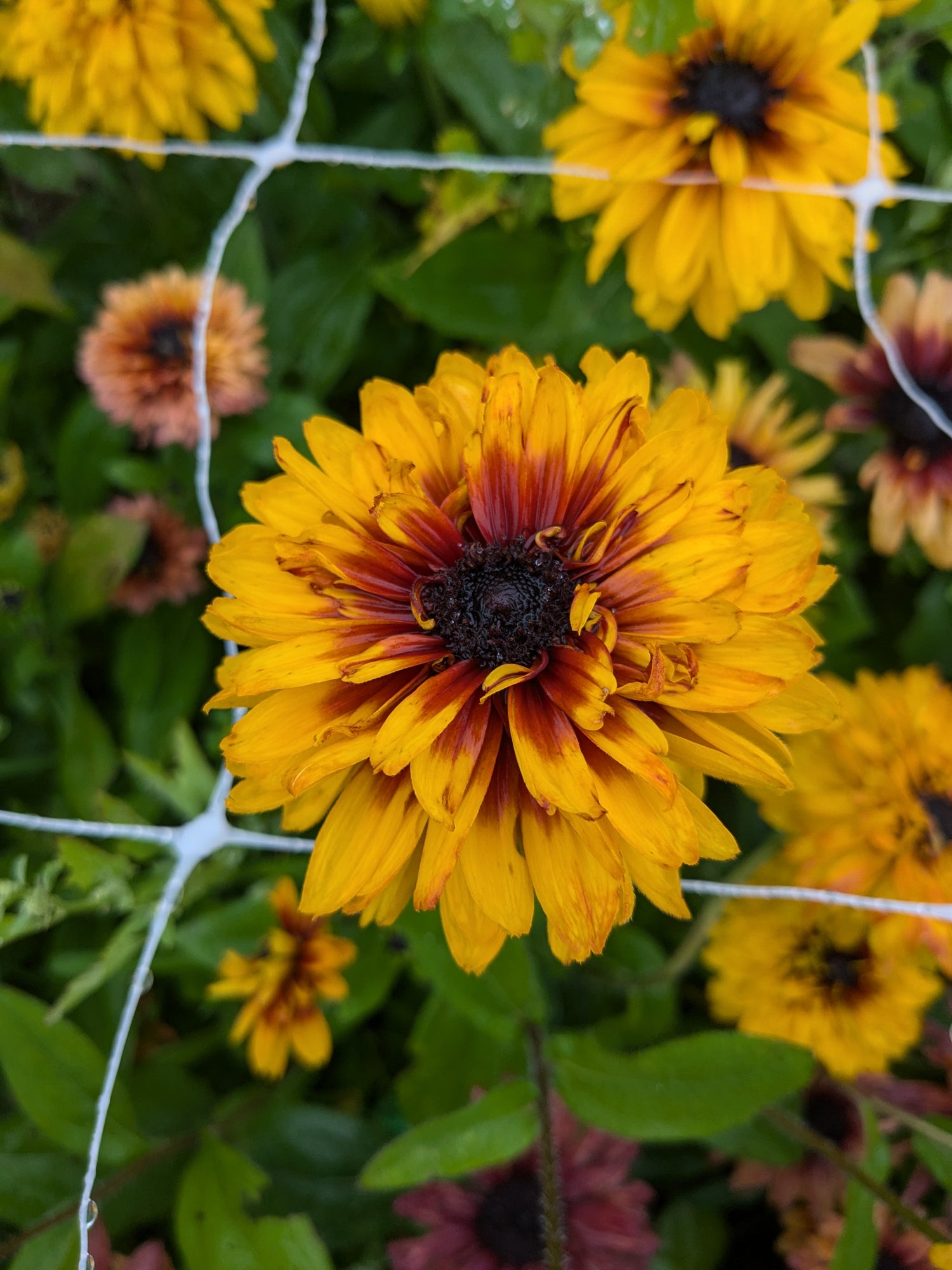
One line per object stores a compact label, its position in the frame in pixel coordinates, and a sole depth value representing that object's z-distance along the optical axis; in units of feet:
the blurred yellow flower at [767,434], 0.93
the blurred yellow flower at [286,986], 0.81
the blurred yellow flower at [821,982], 0.83
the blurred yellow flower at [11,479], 1.01
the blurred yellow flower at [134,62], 0.86
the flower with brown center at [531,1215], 0.80
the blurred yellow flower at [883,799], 0.80
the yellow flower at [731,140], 0.77
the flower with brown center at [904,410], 0.88
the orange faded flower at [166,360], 0.94
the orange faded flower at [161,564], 1.04
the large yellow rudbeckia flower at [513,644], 0.53
